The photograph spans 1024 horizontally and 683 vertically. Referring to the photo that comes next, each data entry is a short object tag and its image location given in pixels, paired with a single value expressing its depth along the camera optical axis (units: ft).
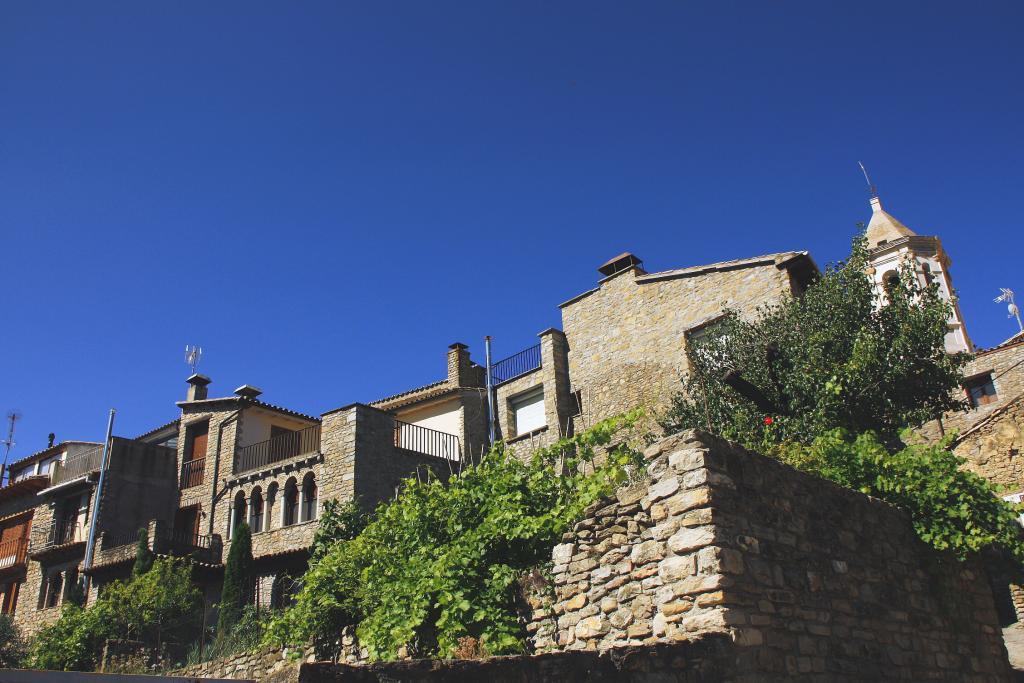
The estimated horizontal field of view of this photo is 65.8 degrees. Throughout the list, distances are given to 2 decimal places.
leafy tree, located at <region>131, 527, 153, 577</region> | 74.13
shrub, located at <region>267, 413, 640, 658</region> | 25.89
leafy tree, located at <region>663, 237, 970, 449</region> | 48.88
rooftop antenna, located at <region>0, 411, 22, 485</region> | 119.65
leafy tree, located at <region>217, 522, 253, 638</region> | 67.82
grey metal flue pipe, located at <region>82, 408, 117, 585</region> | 84.77
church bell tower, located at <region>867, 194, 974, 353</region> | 113.91
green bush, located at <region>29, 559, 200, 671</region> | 63.98
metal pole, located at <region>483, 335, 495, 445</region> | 86.48
